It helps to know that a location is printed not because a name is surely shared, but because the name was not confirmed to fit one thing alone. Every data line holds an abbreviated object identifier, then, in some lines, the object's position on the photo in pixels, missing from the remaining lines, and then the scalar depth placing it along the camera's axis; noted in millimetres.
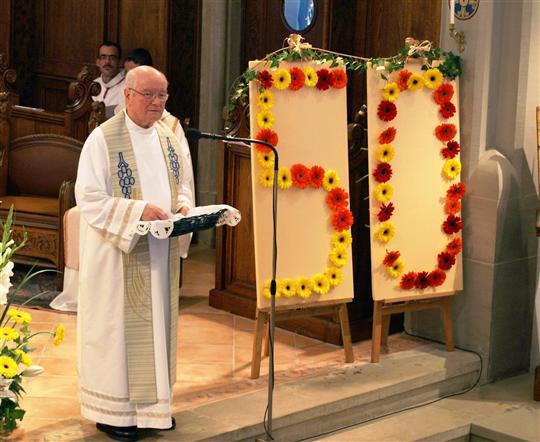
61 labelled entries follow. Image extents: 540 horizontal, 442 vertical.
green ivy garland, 9675
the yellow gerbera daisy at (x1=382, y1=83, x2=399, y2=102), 10114
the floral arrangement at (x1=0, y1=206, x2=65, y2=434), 8139
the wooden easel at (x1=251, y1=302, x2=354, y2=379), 9806
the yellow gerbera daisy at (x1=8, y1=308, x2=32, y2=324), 8276
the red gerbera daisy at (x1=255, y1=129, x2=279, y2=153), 9538
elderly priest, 8265
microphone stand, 8470
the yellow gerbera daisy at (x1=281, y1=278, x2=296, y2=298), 9813
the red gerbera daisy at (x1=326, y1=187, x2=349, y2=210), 9960
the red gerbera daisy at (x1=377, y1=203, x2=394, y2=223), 10183
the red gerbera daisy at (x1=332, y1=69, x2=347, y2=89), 9880
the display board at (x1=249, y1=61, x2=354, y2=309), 9578
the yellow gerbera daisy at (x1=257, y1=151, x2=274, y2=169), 9538
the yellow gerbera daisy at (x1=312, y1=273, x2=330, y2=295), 9977
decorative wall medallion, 10382
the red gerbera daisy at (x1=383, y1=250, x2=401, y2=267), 10274
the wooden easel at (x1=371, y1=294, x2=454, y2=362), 10348
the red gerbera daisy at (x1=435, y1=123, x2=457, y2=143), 10405
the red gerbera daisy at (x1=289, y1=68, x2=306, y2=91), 9669
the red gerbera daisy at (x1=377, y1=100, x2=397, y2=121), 10120
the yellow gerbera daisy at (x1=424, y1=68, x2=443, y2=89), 10297
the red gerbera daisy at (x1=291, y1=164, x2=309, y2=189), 9755
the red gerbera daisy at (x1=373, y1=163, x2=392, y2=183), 10149
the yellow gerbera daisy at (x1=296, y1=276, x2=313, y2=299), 9892
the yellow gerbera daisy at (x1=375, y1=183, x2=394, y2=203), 10160
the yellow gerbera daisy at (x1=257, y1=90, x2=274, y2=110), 9560
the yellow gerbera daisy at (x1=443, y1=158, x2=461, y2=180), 10468
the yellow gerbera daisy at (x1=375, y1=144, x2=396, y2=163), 10137
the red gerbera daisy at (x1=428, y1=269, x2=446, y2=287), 10508
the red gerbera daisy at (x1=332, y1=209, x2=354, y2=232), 9994
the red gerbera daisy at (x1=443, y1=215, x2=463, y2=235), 10519
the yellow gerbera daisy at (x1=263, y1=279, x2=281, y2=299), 9652
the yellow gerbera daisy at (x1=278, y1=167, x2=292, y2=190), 9675
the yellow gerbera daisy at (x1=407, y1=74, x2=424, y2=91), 10223
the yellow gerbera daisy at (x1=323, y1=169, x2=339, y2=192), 9914
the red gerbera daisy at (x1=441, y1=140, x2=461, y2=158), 10457
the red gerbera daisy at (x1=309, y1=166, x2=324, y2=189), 9834
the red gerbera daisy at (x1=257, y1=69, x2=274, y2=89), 9543
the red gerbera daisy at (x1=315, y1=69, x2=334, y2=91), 9817
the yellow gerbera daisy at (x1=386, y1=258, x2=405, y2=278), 10285
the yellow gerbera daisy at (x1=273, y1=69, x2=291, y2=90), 9595
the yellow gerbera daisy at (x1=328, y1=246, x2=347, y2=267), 10034
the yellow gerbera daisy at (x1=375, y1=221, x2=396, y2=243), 10205
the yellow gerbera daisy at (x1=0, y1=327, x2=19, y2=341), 8208
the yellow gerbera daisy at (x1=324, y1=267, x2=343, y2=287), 10034
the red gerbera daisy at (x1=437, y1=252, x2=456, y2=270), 10542
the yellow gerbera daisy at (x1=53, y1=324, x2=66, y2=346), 8442
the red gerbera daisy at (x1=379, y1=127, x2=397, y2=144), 10131
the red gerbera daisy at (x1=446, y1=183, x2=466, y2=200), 10514
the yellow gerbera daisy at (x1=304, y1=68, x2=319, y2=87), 9743
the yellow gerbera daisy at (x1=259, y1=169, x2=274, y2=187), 9560
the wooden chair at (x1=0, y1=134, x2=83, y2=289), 12489
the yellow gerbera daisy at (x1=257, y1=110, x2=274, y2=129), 9560
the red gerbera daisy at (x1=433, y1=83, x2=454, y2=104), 10371
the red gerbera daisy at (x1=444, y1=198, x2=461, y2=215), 10508
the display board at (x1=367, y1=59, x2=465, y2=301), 10154
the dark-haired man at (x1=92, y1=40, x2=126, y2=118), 14486
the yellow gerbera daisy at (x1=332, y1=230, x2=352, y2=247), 10034
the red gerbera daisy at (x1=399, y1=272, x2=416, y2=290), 10377
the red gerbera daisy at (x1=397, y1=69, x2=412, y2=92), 10177
